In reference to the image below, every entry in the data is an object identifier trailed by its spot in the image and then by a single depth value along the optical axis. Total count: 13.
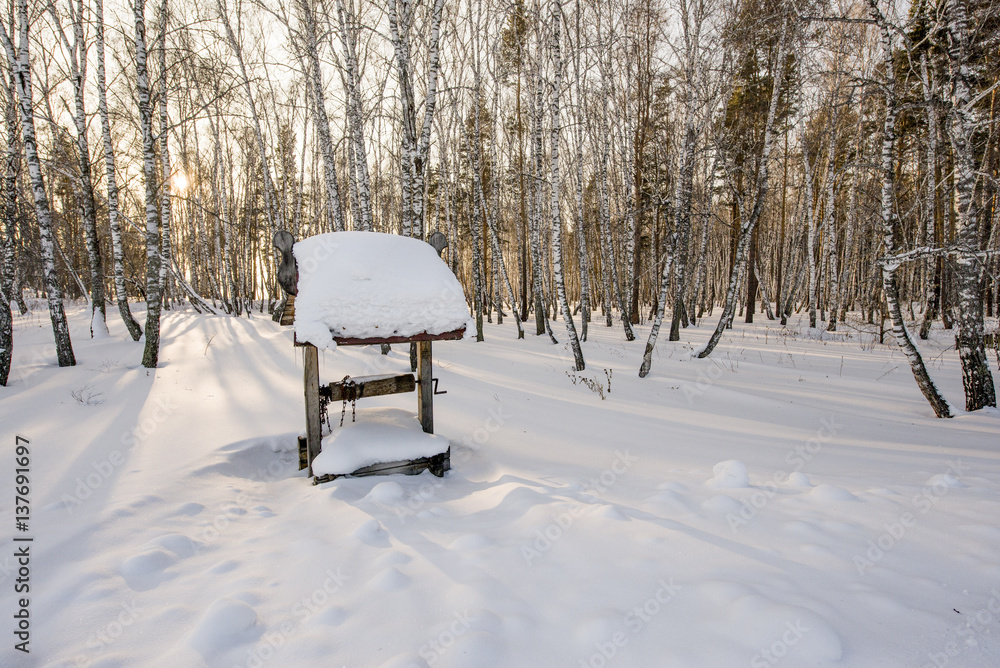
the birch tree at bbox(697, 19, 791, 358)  7.74
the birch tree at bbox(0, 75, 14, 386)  6.48
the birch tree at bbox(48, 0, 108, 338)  9.78
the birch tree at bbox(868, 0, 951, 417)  5.42
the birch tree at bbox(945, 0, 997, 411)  5.06
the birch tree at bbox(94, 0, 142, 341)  9.12
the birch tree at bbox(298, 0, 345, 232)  9.03
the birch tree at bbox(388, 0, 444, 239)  7.29
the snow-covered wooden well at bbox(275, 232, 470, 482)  3.58
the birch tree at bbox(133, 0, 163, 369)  6.92
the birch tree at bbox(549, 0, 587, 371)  7.19
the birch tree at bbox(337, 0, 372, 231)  8.34
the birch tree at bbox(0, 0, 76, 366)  6.79
